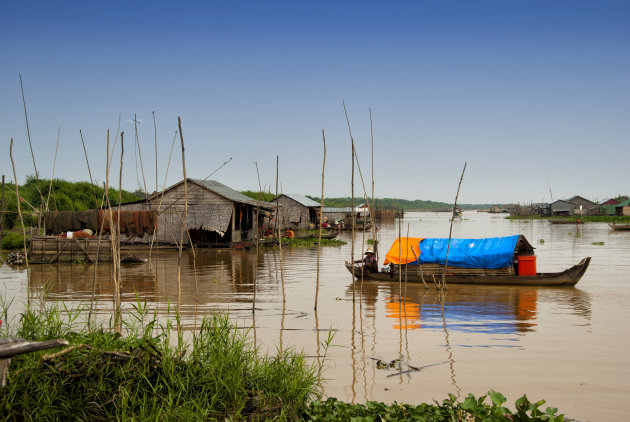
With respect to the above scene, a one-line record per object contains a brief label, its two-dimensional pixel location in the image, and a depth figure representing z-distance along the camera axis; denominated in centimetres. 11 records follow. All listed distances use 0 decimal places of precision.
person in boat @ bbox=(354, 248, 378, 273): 1325
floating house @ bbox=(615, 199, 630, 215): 5491
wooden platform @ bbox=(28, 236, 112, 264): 1759
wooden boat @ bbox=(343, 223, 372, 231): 4158
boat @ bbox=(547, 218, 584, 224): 5341
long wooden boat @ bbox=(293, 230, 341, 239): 2909
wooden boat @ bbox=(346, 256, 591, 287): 1230
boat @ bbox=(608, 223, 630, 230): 3710
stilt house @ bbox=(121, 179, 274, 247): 2247
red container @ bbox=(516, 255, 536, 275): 1254
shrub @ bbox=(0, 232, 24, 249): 2212
